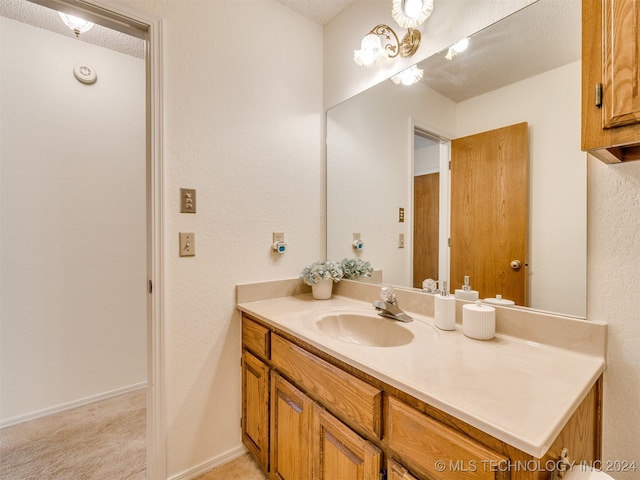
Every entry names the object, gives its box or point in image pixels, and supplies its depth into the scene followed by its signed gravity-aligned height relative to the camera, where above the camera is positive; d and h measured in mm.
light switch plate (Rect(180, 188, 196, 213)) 1350 +165
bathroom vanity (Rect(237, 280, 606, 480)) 575 -403
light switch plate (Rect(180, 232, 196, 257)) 1345 -40
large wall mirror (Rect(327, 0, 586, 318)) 937 +296
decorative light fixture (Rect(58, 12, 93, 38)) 1538 +1137
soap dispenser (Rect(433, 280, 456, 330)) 1071 -285
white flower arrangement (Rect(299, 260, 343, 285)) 1594 -205
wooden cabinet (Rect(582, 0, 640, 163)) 596 +348
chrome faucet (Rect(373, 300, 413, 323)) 1214 -327
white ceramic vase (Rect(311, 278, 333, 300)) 1627 -300
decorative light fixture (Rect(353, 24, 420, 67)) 1367 +919
